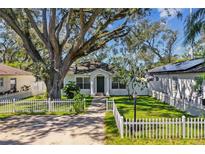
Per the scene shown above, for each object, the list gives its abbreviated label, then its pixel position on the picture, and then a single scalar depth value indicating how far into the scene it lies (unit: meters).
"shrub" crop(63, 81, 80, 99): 13.21
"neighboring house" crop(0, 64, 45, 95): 15.09
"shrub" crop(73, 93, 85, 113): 9.31
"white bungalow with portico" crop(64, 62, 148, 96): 16.05
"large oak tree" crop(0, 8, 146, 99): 10.79
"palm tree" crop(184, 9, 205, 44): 6.11
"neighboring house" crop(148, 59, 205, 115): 8.59
